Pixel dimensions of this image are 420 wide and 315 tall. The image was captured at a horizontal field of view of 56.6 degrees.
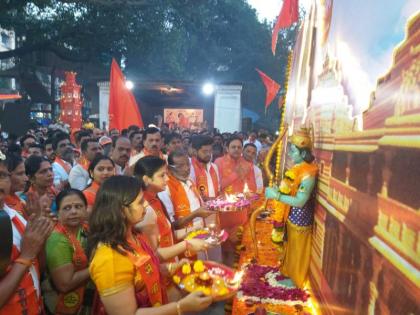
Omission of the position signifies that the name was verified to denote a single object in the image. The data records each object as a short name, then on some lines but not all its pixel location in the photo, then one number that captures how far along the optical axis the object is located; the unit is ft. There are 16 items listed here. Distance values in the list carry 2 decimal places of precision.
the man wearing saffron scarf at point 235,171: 20.70
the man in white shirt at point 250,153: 21.61
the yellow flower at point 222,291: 7.52
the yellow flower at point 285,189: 13.06
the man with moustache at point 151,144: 18.02
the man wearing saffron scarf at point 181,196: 13.42
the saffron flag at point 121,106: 25.16
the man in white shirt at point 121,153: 17.78
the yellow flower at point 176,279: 8.34
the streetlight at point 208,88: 59.47
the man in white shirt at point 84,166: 15.96
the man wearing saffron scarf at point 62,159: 18.13
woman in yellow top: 6.73
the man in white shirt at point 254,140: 39.45
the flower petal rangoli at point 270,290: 13.23
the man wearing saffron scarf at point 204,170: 18.53
